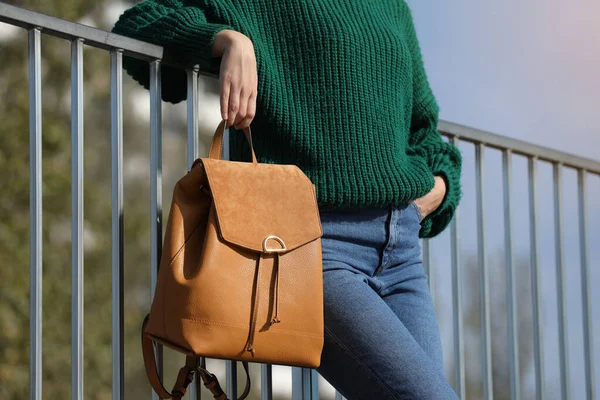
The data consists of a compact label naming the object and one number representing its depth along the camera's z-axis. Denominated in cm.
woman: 272
